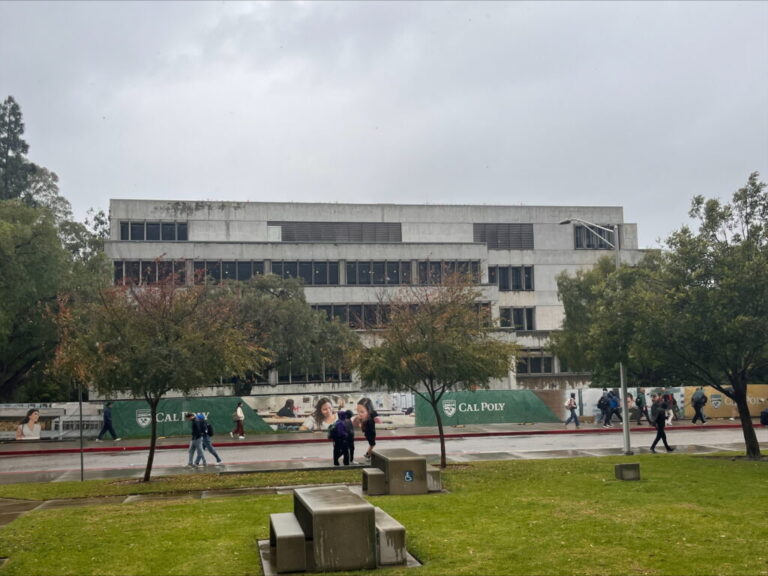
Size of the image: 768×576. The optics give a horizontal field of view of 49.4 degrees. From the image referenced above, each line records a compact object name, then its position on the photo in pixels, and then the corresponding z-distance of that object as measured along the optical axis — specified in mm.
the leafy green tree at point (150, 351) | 19203
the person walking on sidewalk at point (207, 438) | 23938
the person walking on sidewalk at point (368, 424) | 23627
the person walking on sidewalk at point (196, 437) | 23562
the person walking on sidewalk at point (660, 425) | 25172
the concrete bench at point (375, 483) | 16292
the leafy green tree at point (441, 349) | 21625
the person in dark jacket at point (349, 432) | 22416
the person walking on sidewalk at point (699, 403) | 37875
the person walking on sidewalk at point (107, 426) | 35344
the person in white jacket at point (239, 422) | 35812
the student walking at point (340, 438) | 22312
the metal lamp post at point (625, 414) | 24922
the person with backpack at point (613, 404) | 38750
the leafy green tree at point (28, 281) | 36250
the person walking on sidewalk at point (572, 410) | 38506
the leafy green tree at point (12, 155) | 63219
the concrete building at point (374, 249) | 55438
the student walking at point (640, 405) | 39644
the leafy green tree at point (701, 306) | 20578
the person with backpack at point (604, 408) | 38312
